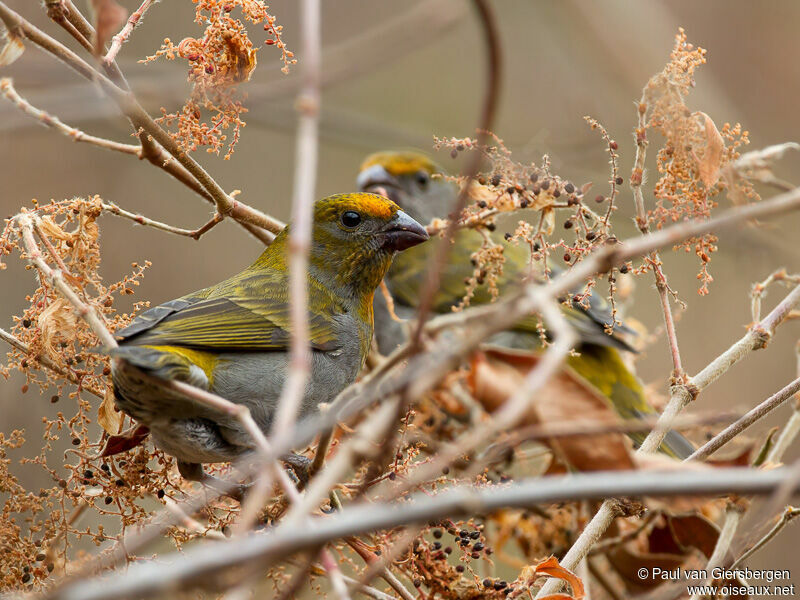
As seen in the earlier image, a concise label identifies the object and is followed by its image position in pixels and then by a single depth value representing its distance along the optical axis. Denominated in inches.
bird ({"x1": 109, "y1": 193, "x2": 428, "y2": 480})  219.0
